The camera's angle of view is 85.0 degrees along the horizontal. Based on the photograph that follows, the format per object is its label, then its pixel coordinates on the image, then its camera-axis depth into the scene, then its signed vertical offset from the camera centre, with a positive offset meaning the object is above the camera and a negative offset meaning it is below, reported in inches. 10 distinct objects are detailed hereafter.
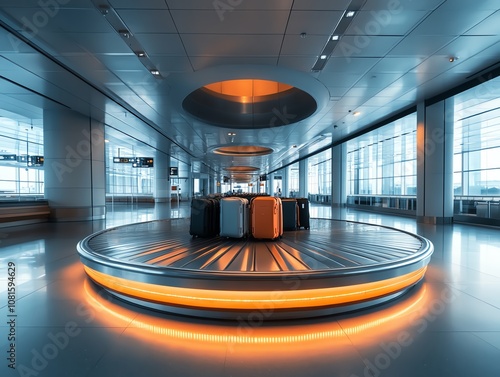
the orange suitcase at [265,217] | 215.8 -25.6
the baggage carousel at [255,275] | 129.0 -46.2
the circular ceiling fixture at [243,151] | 1096.8 +139.4
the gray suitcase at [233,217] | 216.8 -25.7
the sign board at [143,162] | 1018.7 +87.1
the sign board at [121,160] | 941.8 +88.6
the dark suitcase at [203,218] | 230.5 -28.1
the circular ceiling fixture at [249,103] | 506.6 +159.1
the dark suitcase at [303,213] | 295.7 -30.2
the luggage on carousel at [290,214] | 285.0 -30.2
